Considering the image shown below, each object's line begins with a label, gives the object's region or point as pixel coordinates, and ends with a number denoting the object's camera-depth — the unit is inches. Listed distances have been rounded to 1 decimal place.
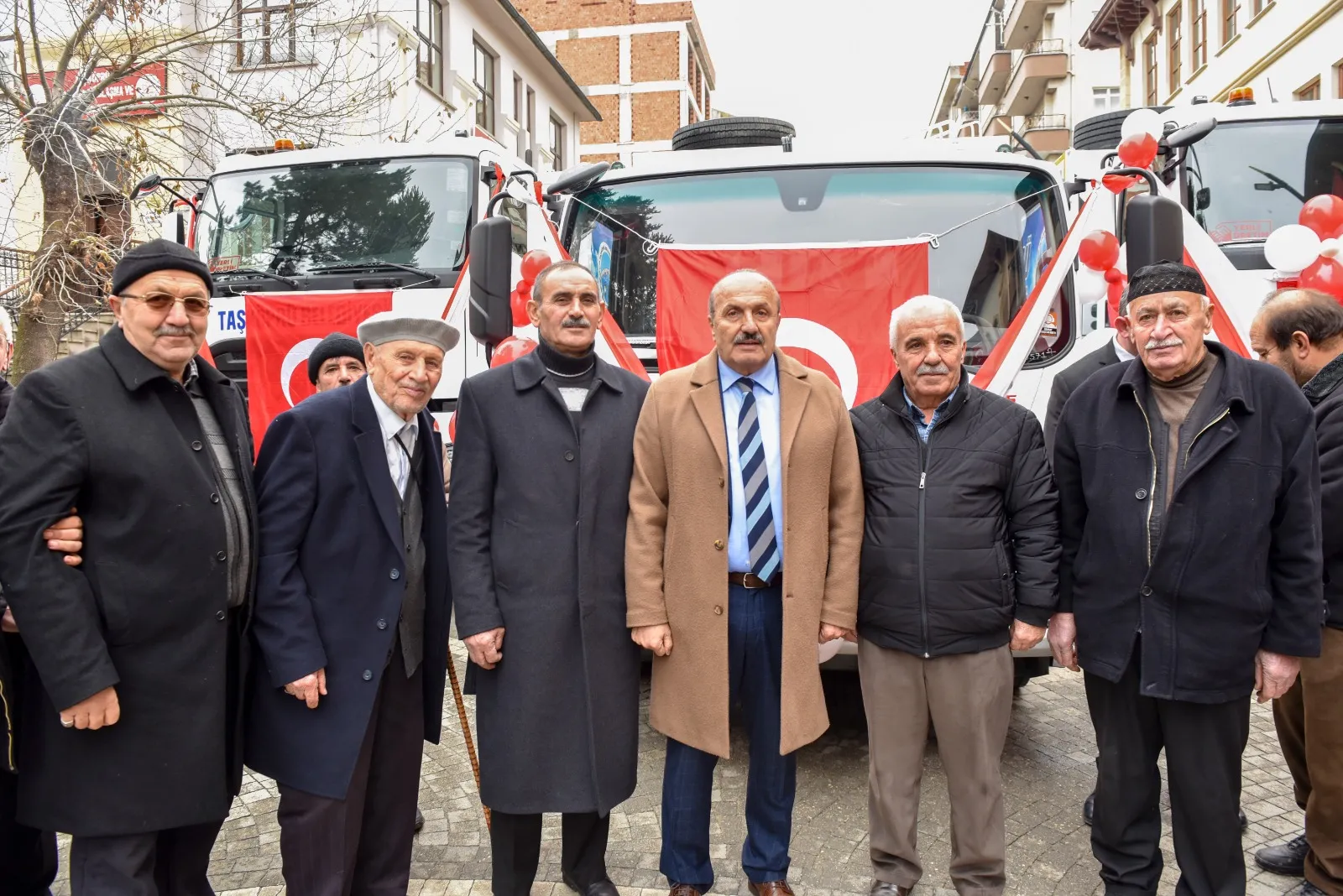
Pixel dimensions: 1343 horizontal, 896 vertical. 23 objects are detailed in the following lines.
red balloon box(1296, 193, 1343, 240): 180.4
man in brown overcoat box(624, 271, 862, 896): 114.7
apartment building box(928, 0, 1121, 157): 1392.7
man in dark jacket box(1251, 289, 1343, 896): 115.6
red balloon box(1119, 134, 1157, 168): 179.0
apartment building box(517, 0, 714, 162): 1593.3
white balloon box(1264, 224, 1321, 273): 175.6
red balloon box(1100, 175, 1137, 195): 164.1
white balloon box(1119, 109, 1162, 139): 192.4
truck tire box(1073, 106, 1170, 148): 285.0
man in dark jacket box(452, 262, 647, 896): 112.7
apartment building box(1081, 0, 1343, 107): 611.9
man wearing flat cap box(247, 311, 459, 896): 104.3
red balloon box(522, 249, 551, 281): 195.0
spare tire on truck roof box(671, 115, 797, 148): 223.0
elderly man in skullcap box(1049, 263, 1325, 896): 105.4
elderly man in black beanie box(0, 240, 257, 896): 89.0
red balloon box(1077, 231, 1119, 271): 165.8
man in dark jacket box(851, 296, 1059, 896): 113.7
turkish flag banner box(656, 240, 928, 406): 164.4
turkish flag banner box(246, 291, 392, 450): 249.8
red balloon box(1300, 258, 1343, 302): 171.3
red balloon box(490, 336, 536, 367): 170.6
